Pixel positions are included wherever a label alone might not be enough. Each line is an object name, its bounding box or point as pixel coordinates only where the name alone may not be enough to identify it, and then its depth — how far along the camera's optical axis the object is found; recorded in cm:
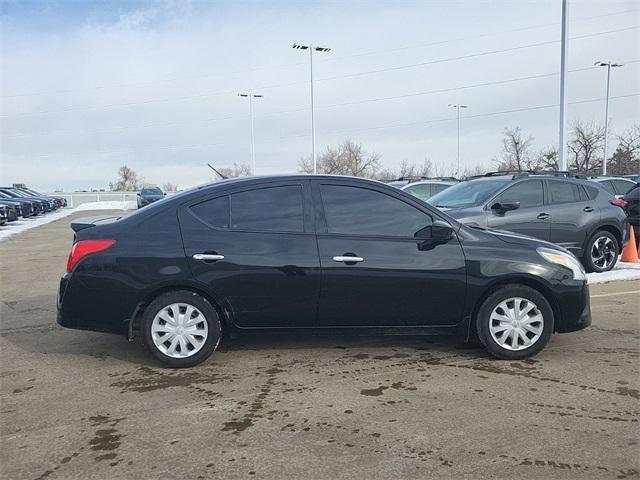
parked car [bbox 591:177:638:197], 1680
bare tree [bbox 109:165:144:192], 9850
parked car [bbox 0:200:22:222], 2266
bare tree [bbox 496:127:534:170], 5800
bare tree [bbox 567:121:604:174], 5563
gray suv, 875
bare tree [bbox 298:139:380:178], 5664
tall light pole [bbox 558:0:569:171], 1773
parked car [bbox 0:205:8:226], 2131
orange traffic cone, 1034
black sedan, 461
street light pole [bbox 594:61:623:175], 4281
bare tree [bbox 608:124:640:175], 5469
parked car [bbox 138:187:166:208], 3695
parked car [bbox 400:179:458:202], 1473
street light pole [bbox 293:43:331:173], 3431
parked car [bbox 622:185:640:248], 1202
